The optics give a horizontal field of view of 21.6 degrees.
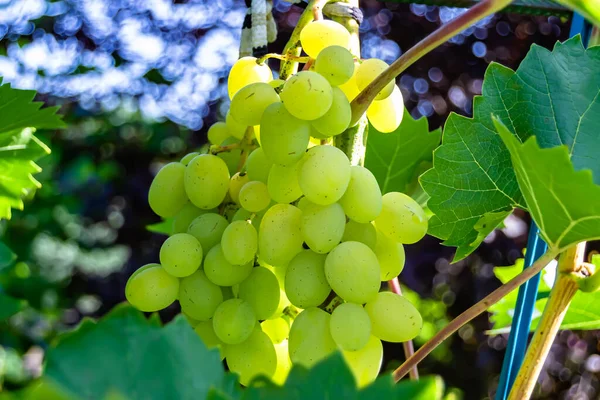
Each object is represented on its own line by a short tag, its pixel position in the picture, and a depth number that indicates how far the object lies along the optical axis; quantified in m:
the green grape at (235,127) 0.72
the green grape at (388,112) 0.72
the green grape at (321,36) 0.69
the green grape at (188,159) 0.75
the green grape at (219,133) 0.74
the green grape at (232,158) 0.73
